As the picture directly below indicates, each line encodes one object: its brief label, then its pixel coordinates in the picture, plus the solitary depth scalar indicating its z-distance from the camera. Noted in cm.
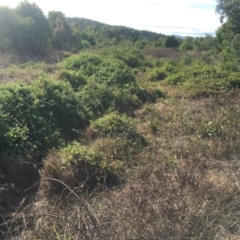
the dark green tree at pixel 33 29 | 1348
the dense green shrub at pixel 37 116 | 382
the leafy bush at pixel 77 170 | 321
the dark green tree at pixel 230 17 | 1028
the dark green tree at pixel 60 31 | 1940
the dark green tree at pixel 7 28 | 1269
